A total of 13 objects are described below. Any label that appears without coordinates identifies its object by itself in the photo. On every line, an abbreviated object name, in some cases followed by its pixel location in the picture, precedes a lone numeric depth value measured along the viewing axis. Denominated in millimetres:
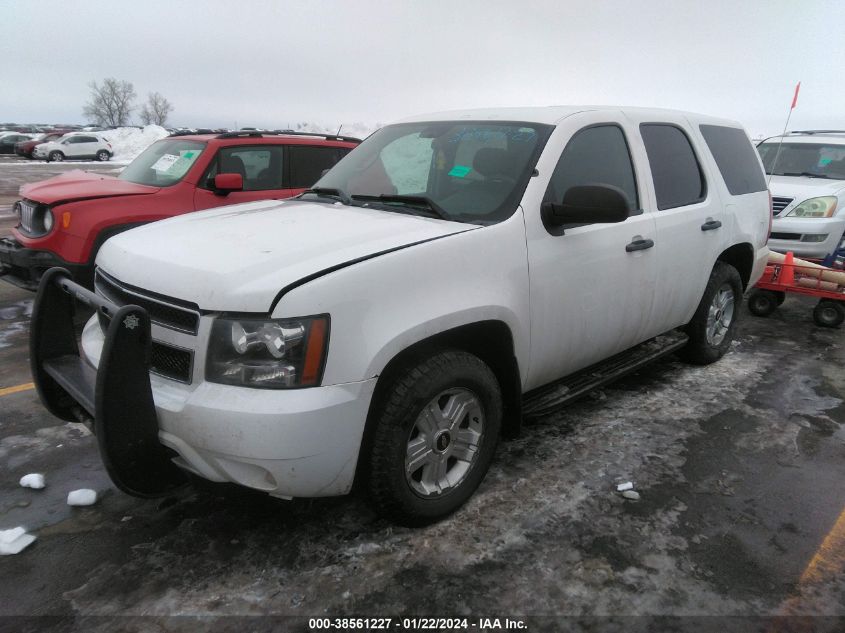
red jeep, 5320
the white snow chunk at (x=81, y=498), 2977
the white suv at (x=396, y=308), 2213
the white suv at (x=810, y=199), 7250
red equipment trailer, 5839
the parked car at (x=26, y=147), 33406
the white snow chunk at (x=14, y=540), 2637
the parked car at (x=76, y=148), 32844
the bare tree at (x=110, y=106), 90375
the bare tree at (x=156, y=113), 92562
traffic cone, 5953
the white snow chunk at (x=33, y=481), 3107
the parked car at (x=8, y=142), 38719
